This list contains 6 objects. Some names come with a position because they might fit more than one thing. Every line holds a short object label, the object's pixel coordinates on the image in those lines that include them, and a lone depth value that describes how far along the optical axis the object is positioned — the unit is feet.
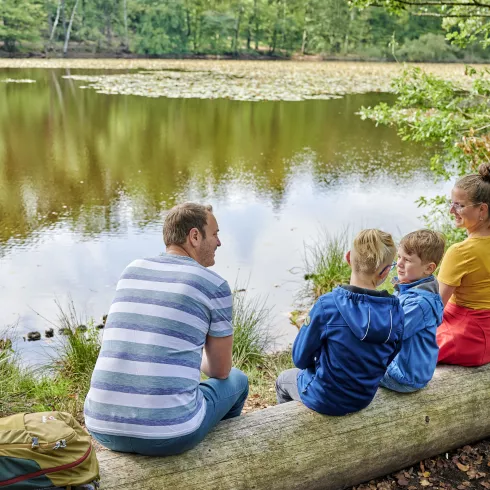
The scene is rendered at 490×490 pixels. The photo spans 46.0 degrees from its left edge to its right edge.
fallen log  6.35
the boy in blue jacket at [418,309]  7.62
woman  8.47
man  6.05
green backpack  5.22
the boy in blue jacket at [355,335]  6.73
